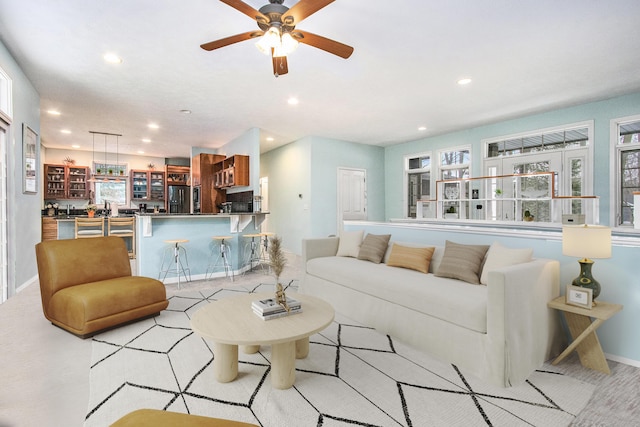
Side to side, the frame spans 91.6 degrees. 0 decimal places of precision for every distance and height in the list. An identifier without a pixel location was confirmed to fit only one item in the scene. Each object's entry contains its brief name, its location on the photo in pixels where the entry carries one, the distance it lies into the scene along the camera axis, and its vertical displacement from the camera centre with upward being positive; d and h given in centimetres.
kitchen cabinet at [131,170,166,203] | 952 +83
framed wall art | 393 +71
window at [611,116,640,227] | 466 +63
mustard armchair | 263 -69
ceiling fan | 212 +136
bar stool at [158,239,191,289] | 464 -71
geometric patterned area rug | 168 -111
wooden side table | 208 -85
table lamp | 208 -25
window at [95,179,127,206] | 917 +62
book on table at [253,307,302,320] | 205 -69
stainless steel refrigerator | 923 +41
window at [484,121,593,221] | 512 +92
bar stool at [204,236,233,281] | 502 -80
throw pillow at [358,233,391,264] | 366 -44
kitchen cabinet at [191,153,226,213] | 780 +68
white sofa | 196 -78
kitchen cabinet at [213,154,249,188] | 652 +87
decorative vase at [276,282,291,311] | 218 -60
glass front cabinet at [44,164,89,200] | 841 +86
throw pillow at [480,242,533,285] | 241 -38
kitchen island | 457 -38
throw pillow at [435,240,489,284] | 267 -46
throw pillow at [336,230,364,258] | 397 -42
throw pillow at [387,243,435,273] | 311 -49
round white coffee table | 178 -72
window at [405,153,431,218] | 759 +76
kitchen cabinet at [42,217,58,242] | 650 -34
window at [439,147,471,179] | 677 +105
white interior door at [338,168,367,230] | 745 +41
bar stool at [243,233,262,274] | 560 -73
